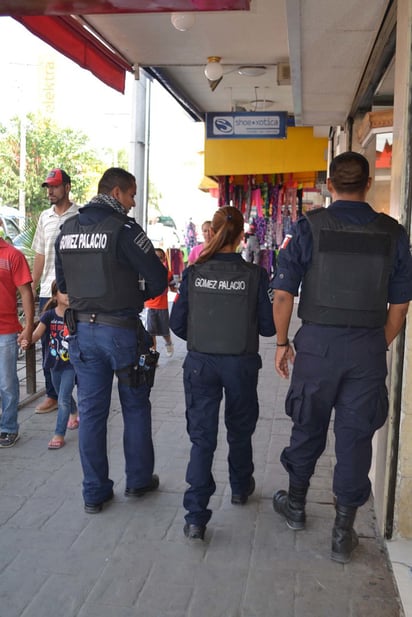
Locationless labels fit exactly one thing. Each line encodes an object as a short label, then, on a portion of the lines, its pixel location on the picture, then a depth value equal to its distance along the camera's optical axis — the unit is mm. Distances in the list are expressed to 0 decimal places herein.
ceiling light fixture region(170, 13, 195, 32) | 5977
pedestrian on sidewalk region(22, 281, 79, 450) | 5145
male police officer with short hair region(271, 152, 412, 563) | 3355
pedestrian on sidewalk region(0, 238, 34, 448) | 5090
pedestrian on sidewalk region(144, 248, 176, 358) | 8477
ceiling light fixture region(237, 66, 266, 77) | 9180
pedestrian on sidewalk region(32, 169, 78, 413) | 5809
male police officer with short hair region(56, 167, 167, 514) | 3902
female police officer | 3658
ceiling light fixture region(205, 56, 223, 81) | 8250
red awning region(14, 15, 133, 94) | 5594
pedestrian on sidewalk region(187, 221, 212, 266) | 7988
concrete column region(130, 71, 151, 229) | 8828
